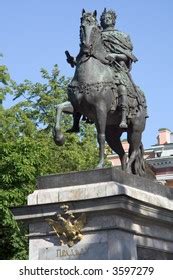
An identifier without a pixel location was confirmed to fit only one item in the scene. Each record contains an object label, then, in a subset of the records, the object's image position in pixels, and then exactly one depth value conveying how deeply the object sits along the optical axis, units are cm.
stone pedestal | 1112
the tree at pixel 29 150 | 2559
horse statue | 1236
